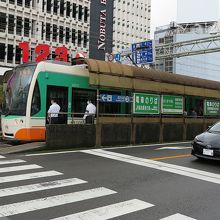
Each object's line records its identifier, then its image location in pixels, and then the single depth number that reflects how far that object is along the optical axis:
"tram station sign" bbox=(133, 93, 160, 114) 12.06
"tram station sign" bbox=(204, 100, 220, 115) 15.35
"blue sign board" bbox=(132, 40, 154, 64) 23.61
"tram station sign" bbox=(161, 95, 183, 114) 13.16
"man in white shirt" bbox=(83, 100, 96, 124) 10.73
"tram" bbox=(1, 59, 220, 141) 9.83
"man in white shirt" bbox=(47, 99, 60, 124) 9.74
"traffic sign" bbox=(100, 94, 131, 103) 11.12
